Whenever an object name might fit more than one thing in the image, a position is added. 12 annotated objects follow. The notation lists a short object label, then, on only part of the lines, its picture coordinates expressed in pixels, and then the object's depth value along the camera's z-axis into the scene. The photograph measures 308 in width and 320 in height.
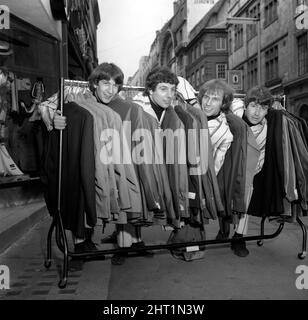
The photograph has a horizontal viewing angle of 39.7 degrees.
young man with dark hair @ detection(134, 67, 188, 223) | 3.77
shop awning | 7.45
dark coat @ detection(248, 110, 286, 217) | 4.29
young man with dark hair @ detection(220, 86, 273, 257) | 4.50
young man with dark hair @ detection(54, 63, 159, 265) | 3.63
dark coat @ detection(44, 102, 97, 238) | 3.35
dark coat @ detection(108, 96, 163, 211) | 3.62
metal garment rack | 3.51
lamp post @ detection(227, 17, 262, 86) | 21.29
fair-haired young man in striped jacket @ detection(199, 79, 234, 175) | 4.23
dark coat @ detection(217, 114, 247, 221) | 4.14
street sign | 28.16
